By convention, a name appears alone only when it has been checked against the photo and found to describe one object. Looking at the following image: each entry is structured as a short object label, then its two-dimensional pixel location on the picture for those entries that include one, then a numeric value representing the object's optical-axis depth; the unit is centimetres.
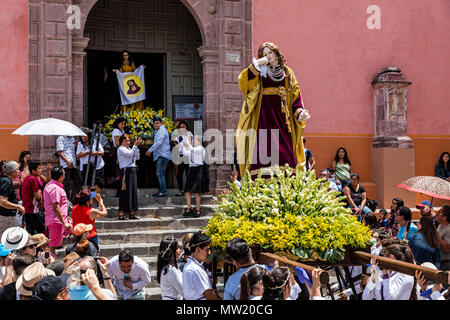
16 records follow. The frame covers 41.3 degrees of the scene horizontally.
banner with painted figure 1356
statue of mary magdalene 716
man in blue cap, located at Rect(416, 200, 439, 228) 790
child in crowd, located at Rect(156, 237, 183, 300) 545
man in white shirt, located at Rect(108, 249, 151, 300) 584
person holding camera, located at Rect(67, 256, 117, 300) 417
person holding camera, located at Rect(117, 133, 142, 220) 986
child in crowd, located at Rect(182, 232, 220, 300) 491
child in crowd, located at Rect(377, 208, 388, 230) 946
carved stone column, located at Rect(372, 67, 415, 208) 1317
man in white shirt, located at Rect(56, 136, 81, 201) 1039
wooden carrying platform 378
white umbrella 921
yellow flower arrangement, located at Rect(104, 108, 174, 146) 1195
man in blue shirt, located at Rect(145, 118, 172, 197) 1135
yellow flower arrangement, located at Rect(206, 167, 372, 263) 469
